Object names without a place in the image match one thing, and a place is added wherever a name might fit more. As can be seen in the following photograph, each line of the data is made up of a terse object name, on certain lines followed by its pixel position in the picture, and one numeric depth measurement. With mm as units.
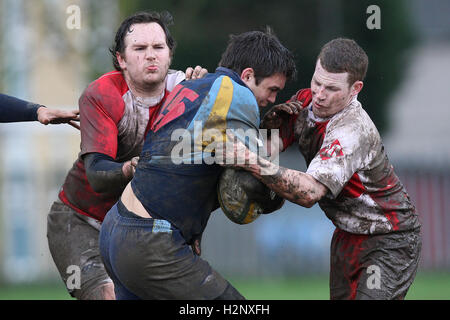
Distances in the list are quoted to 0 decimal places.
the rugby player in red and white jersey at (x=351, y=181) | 11453
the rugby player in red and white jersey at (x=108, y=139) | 11961
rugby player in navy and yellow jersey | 10336
